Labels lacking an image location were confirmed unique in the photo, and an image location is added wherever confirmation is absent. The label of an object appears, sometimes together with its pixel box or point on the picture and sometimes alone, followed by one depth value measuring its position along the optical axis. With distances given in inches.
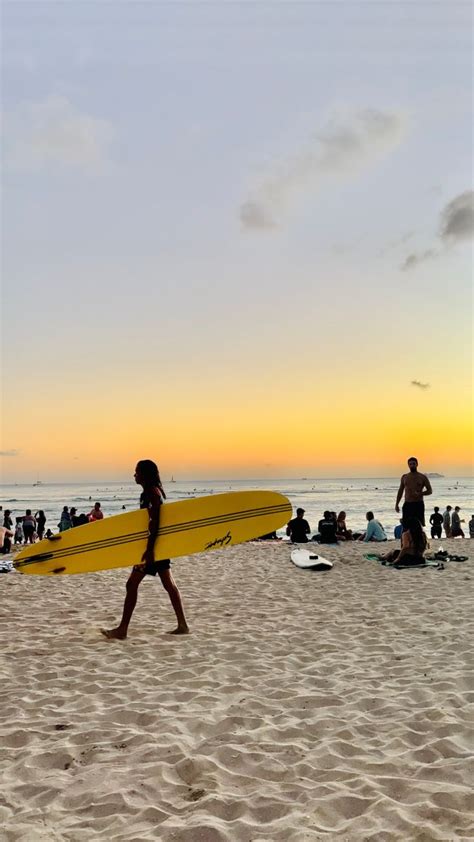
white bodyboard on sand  407.2
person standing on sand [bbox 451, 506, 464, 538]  733.9
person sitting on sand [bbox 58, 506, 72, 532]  674.0
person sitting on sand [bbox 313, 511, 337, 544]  584.4
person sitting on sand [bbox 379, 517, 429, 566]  405.7
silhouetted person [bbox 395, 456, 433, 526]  397.1
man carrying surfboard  215.6
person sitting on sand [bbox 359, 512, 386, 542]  604.5
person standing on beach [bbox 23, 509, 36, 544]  681.6
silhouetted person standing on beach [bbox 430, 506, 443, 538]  767.1
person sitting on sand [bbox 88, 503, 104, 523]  577.3
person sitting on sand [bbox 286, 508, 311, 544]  589.6
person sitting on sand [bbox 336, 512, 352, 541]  624.7
